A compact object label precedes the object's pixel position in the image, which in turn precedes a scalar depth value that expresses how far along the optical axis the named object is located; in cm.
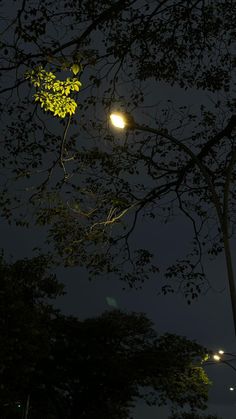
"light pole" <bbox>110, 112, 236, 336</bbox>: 992
